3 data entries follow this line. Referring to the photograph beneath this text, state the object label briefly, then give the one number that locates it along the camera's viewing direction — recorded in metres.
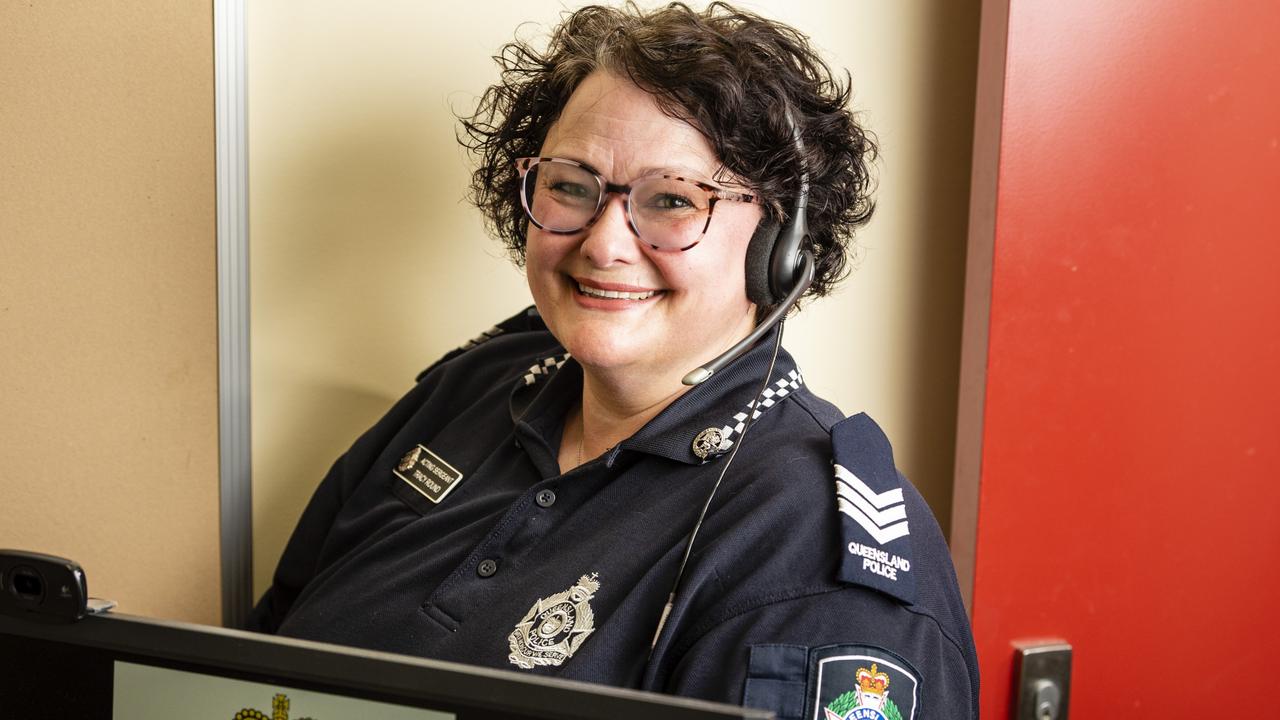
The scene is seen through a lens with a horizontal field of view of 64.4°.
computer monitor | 0.47
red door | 1.32
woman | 0.90
